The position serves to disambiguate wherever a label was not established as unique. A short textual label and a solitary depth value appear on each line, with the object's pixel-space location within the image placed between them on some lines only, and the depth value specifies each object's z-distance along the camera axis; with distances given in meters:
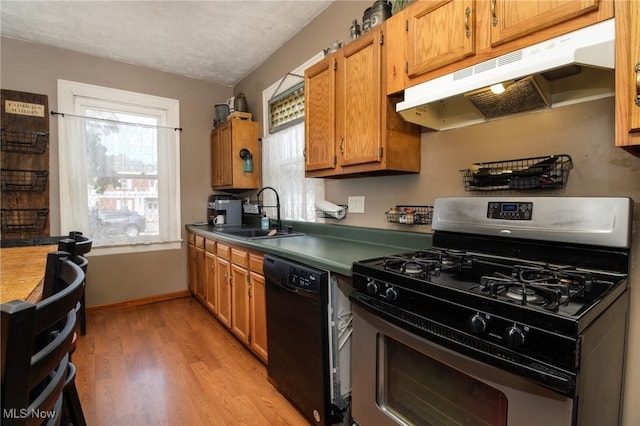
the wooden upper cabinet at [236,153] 3.42
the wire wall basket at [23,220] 2.88
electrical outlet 2.19
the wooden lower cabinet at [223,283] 2.56
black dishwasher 1.48
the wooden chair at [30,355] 0.43
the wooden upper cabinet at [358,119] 1.63
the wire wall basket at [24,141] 2.85
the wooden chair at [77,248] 1.21
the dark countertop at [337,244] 1.56
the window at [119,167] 3.13
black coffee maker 3.61
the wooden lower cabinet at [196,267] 3.29
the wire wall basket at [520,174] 1.25
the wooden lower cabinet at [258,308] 2.04
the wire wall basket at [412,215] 1.73
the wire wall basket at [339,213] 2.31
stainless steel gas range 0.77
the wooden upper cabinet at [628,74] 0.85
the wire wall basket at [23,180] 2.85
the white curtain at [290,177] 2.74
